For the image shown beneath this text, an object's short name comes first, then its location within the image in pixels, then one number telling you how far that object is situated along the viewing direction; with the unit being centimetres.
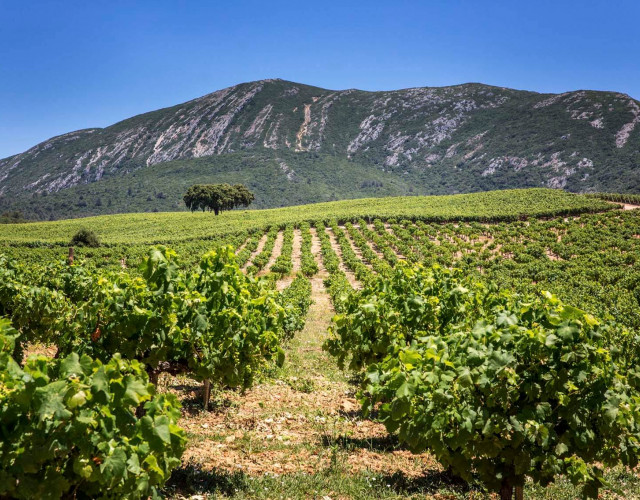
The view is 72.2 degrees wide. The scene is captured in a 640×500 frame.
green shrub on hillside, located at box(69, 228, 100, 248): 5800
